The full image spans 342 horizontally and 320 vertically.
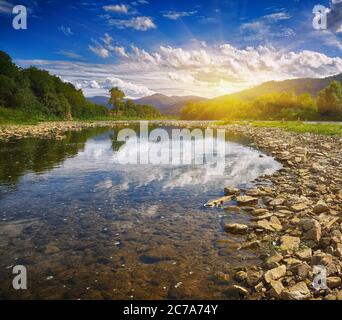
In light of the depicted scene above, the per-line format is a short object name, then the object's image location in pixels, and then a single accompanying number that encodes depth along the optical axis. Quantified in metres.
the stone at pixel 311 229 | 8.56
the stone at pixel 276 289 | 6.14
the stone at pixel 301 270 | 6.76
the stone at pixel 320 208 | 10.84
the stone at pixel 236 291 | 6.52
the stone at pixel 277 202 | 12.14
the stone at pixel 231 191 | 14.34
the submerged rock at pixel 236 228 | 9.89
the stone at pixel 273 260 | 7.42
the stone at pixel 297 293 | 5.96
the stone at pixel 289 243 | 8.22
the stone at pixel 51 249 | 8.52
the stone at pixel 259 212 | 11.36
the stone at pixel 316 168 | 18.01
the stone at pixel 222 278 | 7.11
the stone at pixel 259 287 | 6.53
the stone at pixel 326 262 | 6.75
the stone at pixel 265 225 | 9.78
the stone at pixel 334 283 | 6.32
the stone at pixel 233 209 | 11.98
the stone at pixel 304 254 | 7.62
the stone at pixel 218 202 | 12.80
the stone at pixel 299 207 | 11.18
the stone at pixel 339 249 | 7.44
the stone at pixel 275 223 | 9.83
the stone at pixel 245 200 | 12.78
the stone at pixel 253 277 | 6.86
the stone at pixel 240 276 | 7.12
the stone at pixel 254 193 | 13.85
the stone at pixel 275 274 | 6.69
